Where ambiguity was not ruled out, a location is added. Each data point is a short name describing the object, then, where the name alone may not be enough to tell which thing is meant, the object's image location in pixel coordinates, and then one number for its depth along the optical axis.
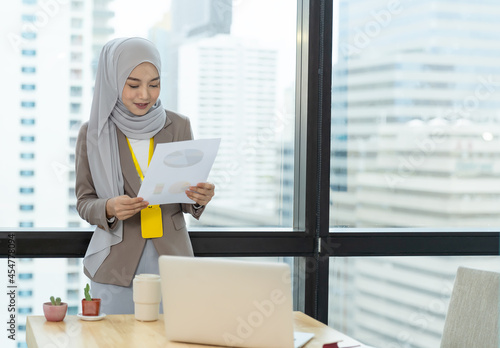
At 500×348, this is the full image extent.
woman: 2.54
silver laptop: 1.68
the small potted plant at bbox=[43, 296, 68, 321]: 1.99
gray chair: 2.22
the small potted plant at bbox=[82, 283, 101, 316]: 2.05
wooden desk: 1.77
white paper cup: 2.03
